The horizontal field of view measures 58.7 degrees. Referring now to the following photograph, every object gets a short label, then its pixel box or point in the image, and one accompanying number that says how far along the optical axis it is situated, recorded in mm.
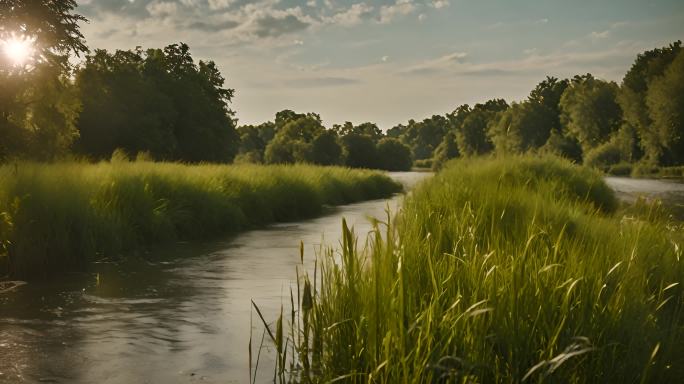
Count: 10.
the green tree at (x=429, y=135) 176625
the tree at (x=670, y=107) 57094
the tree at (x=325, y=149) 61656
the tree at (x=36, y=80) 23922
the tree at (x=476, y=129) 117000
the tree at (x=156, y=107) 36938
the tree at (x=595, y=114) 80688
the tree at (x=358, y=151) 71312
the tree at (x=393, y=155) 82312
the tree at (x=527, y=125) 97400
